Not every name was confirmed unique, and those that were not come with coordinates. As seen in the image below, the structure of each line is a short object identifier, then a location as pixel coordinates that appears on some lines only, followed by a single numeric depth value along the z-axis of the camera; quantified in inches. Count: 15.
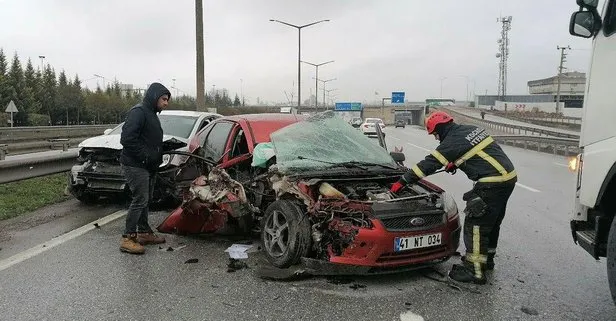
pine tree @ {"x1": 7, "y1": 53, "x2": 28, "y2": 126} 1996.8
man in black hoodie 218.2
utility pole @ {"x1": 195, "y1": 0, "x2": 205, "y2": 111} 635.5
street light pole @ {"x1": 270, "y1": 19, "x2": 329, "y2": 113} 1631.8
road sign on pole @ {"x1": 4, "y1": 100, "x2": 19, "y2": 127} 1122.7
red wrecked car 168.6
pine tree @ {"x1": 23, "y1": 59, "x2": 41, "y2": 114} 2138.3
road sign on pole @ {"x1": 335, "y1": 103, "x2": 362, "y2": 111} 3228.3
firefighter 176.6
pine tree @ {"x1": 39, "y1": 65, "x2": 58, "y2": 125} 2346.2
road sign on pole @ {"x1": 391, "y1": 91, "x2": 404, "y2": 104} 3253.0
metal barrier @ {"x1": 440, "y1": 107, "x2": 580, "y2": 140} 1192.7
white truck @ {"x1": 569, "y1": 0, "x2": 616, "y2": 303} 130.1
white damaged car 290.0
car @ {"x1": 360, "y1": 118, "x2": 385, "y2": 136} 1425.7
